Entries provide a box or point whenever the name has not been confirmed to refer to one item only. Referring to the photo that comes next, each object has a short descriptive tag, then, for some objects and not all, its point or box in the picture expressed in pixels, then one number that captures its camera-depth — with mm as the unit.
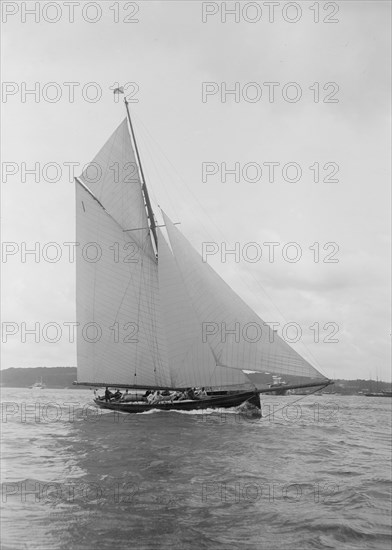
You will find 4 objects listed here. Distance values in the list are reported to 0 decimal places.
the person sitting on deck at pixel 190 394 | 35566
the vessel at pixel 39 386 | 160775
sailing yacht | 31344
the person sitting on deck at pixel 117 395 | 40288
